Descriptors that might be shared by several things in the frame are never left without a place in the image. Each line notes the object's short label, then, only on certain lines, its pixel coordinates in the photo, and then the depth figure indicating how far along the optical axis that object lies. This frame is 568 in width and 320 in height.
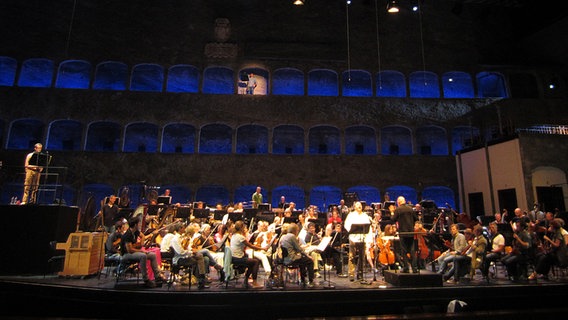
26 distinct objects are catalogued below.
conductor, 7.50
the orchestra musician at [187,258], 7.14
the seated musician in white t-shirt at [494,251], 7.98
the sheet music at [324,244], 7.48
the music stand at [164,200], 11.43
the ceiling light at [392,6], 14.31
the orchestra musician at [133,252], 7.05
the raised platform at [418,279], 7.11
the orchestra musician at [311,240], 8.33
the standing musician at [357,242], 7.85
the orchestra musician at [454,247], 8.04
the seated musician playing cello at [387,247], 8.57
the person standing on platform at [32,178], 9.76
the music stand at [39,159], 9.90
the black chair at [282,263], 7.21
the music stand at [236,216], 8.70
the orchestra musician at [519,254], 8.04
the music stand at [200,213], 9.37
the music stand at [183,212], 9.05
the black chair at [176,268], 7.16
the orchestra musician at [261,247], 7.67
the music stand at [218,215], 9.91
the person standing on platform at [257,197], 15.09
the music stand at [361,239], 7.49
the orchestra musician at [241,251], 7.27
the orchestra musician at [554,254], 8.09
